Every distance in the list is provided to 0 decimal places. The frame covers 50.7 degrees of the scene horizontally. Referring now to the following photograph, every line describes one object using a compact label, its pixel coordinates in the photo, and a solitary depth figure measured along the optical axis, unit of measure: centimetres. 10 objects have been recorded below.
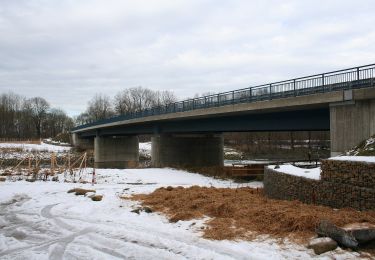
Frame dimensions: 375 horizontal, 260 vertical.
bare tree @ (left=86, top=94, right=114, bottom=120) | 12488
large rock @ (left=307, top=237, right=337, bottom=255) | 786
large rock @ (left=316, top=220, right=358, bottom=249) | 794
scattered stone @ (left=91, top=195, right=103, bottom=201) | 1534
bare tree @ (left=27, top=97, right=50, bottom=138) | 12712
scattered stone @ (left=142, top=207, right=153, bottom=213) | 1288
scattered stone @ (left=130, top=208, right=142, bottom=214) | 1288
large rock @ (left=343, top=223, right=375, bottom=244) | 800
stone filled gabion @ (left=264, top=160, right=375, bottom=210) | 1041
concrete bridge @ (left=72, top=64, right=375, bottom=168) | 1928
